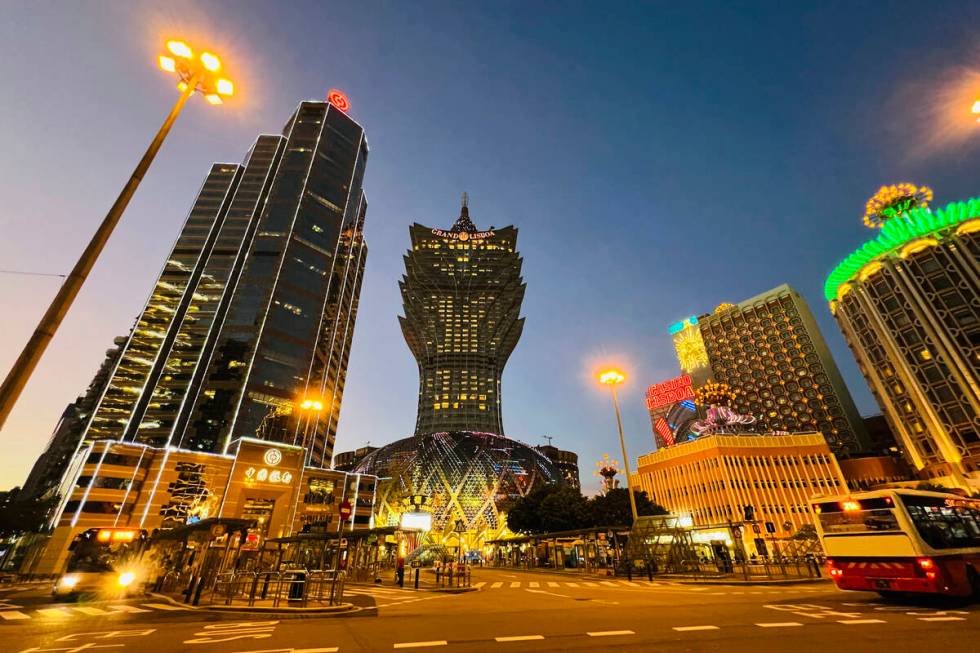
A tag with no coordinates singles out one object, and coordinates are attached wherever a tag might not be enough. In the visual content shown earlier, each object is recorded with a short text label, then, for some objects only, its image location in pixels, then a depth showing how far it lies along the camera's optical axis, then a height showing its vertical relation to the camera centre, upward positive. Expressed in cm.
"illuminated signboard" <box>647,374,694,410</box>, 9988 +3422
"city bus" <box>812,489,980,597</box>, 1163 +16
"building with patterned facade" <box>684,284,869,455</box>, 10950 +4553
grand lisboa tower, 9744 +5124
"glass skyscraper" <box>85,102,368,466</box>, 7712 +4708
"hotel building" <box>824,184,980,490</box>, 6162 +3151
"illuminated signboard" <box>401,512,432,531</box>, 7311 +533
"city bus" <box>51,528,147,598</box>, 1895 -27
